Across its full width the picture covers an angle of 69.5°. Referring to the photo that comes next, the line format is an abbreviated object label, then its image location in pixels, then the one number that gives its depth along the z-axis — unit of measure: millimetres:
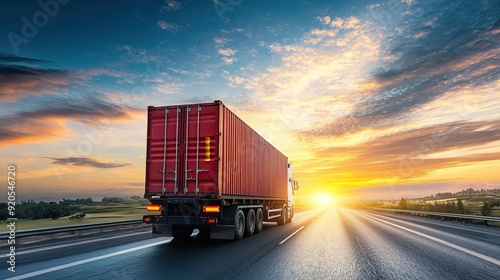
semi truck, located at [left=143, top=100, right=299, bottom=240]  11242
